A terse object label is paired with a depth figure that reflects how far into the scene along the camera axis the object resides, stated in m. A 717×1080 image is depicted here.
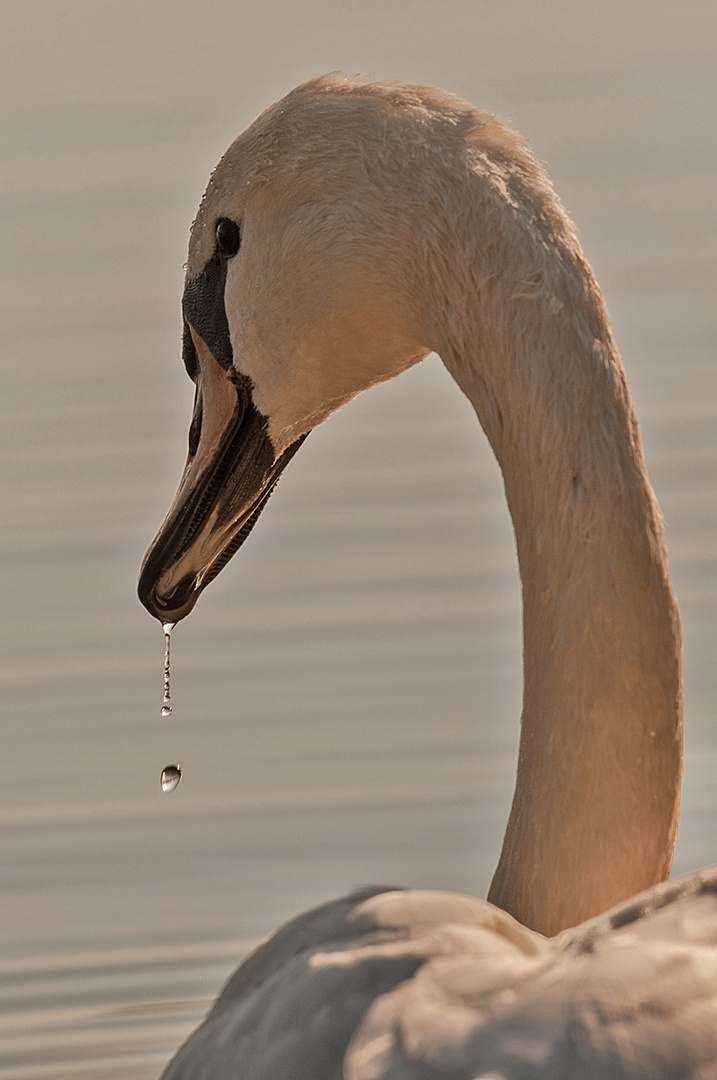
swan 4.13
